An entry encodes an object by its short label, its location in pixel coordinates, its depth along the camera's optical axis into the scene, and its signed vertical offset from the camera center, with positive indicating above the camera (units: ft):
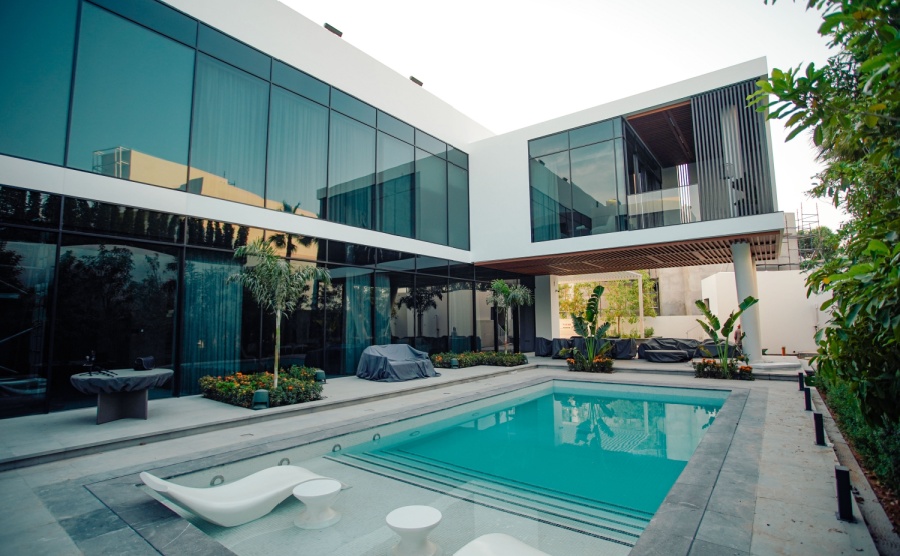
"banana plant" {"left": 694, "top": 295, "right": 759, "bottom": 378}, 38.42 -0.39
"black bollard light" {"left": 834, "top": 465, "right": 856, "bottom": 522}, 11.11 -4.41
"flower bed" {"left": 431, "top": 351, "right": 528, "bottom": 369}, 47.47 -3.85
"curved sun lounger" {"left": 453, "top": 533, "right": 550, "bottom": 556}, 9.30 -4.78
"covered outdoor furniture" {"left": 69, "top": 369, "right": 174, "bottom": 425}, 19.89 -2.73
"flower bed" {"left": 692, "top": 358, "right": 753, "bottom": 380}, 37.76 -4.30
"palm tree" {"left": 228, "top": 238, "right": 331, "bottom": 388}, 27.32 +2.97
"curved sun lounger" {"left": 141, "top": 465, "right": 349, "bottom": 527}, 11.52 -4.72
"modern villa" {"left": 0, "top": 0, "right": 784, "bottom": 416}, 23.95 +11.08
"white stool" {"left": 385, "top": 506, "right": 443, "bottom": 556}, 9.91 -4.53
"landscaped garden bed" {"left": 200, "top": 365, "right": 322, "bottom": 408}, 25.57 -3.69
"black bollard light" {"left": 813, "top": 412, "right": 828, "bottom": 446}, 18.01 -4.42
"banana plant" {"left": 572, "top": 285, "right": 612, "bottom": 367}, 45.78 -0.60
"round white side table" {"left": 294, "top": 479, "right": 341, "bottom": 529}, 11.92 -4.85
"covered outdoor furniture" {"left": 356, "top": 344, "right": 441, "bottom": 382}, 36.96 -3.34
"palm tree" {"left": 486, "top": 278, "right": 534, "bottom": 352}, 51.13 +3.28
